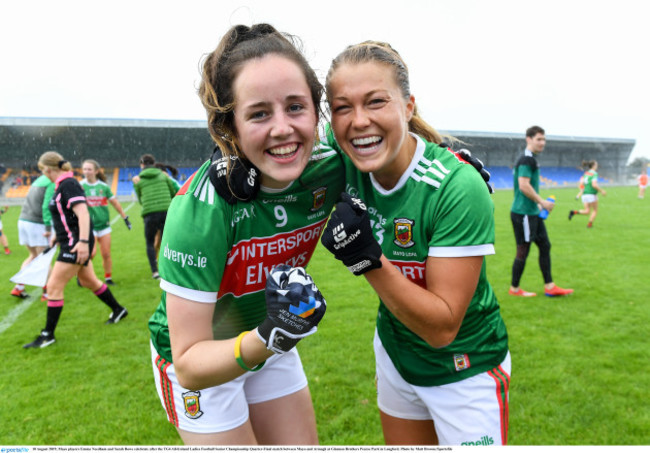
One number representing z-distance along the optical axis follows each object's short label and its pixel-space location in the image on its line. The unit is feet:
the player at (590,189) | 48.44
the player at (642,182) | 93.54
